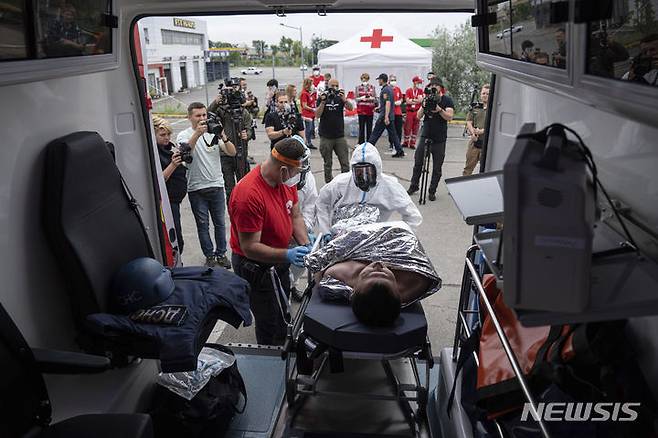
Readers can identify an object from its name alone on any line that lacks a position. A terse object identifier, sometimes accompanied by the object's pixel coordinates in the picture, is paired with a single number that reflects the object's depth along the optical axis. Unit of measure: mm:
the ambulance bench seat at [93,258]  2080
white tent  12266
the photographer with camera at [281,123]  6727
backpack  2484
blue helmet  2238
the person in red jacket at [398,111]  10758
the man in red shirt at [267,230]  3027
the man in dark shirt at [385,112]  9727
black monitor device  939
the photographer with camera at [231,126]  5859
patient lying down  2318
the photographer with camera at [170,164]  4523
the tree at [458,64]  15539
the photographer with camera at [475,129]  6621
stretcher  2246
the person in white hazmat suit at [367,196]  3650
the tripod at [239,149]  5891
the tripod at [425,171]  7160
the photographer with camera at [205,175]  4781
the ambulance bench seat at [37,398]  1728
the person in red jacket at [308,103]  10586
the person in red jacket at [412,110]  11203
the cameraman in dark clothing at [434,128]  6980
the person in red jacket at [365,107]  10320
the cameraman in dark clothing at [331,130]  7863
